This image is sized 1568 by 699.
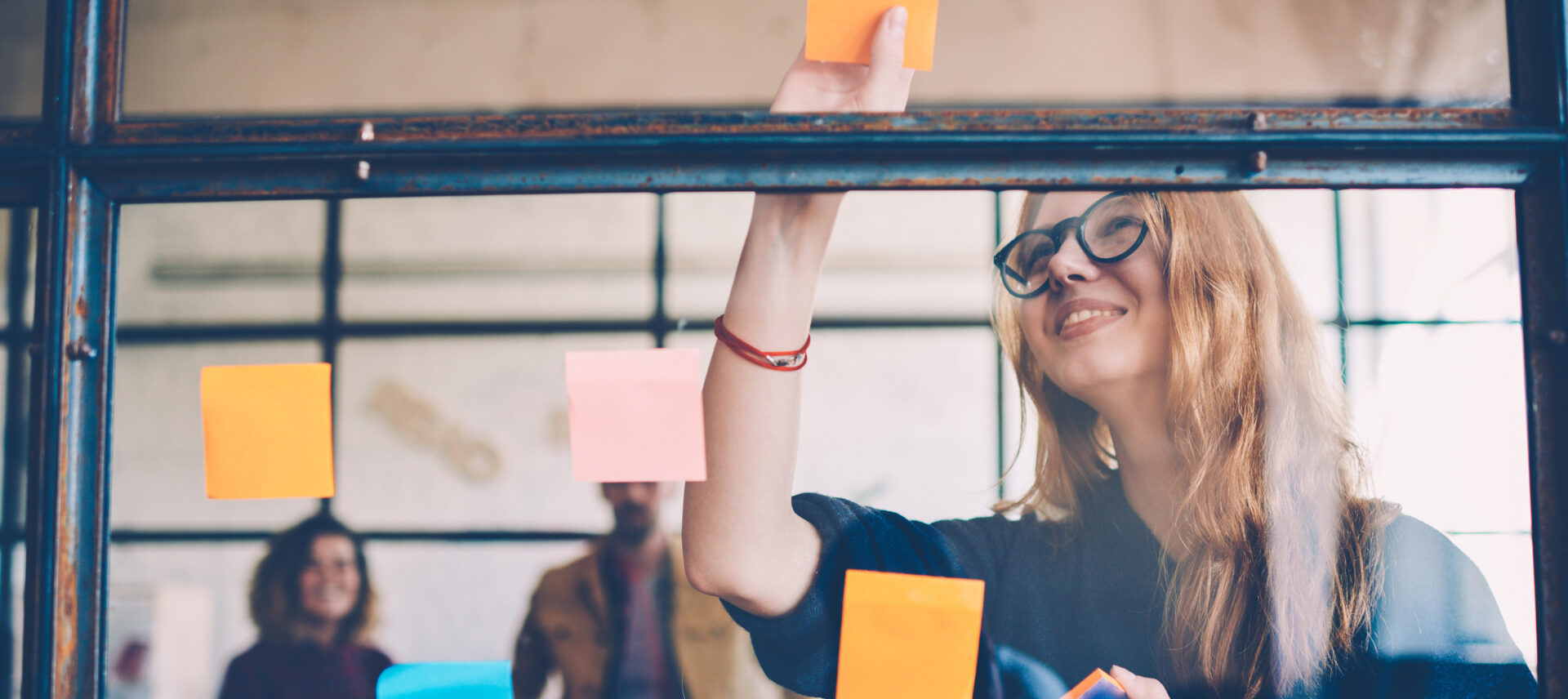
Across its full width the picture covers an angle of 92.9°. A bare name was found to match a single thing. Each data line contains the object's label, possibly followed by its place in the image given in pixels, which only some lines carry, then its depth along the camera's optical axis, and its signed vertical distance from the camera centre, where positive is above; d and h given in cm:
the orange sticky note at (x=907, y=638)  69 -24
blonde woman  70 -13
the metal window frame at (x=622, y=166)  63 +18
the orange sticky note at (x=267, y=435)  70 -5
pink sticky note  68 -4
